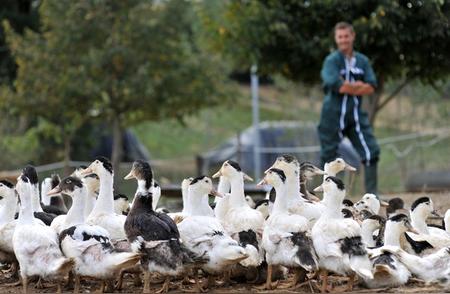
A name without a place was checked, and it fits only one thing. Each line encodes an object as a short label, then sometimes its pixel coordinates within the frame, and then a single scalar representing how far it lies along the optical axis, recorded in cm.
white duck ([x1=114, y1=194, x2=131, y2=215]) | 1852
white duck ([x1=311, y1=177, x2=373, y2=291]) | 1405
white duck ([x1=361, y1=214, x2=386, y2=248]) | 1659
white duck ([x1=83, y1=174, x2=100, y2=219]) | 1709
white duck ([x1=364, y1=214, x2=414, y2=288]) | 1419
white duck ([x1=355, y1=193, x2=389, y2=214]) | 1861
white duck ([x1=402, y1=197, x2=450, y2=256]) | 1588
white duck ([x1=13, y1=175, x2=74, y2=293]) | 1425
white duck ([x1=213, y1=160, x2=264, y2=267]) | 1506
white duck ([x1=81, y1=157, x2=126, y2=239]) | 1596
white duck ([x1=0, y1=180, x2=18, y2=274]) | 1622
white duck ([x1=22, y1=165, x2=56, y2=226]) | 1655
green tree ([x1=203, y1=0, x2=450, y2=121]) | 2700
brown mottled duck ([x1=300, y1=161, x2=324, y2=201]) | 1898
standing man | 2392
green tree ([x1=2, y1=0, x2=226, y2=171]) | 3850
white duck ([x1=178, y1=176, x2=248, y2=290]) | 1434
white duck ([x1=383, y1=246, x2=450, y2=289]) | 1448
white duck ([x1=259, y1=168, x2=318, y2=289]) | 1442
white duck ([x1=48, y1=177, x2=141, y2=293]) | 1397
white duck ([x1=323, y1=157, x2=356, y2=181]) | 1977
